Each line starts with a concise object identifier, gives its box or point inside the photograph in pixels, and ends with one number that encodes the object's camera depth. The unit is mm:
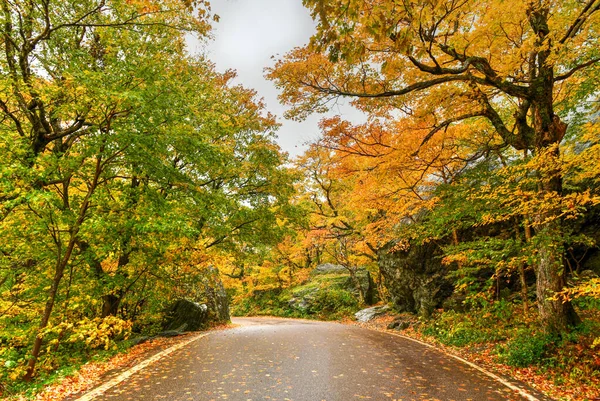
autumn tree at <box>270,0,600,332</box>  6734
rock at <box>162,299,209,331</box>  13594
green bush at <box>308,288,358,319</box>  22305
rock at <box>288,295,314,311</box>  25041
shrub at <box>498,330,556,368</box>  6816
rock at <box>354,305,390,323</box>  18531
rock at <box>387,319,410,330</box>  13805
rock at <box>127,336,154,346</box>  9919
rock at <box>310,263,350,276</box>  28114
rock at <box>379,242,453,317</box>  14141
